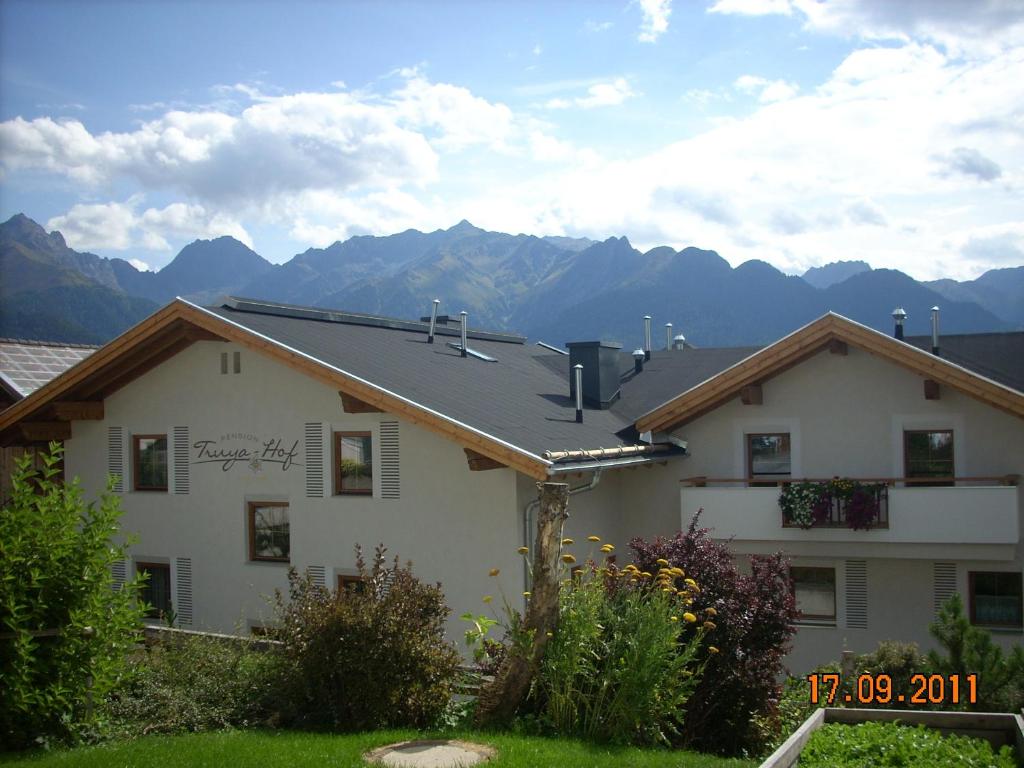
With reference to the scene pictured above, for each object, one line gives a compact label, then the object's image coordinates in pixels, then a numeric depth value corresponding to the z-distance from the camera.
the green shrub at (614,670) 8.98
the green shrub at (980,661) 11.84
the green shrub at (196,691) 9.66
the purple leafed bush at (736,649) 10.34
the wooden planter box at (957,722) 8.70
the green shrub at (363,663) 9.44
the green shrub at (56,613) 8.55
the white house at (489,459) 15.70
